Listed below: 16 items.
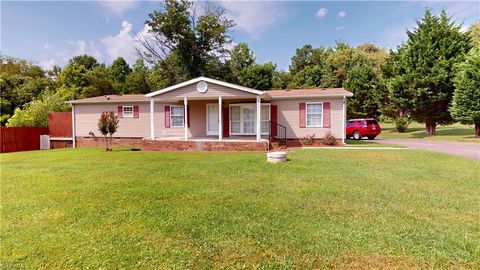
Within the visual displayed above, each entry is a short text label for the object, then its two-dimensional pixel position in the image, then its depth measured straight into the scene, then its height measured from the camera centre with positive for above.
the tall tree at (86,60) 45.16 +11.59
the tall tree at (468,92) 17.45 +2.32
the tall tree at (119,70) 44.65 +10.24
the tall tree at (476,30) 31.00 +11.26
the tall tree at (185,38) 32.06 +11.08
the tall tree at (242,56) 44.39 +11.91
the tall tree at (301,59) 49.38 +12.61
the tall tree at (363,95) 30.25 +3.73
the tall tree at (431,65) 20.83 +4.84
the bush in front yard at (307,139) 15.87 -0.51
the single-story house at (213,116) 14.74 +0.90
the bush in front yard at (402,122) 28.02 +0.71
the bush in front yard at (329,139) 15.52 -0.51
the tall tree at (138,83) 38.59 +6.66
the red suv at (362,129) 21.00 +0.05
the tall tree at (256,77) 39.22 +7.56
